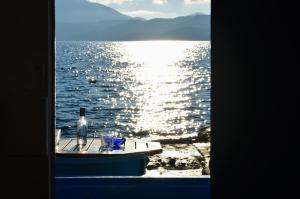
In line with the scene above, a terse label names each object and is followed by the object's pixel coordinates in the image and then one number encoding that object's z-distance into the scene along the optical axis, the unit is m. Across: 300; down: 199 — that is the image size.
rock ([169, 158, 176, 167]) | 12.30
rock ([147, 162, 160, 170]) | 12.04
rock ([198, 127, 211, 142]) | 19.86
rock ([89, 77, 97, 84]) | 54.84
